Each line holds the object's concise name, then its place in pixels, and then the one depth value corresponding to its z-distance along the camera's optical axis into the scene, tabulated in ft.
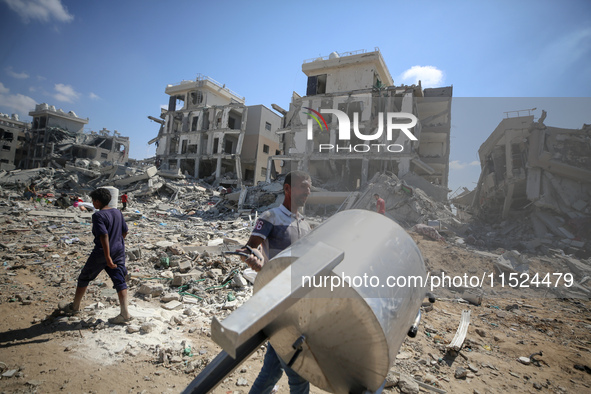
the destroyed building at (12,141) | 135.33
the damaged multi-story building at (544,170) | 39.75
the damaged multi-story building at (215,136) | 103.04
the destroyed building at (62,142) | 129.68
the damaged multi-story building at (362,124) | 69.15
